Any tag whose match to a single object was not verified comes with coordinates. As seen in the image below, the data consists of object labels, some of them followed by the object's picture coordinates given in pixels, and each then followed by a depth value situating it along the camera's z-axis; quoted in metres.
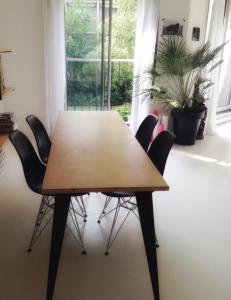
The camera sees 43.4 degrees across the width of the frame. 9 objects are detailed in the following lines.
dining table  1.57
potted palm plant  4.32
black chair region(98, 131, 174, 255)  2.05
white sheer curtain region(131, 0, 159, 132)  4.32
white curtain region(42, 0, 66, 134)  4.08
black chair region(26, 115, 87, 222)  2.52
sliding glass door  4.44
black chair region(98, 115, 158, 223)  2.60
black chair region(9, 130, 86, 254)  2.04
